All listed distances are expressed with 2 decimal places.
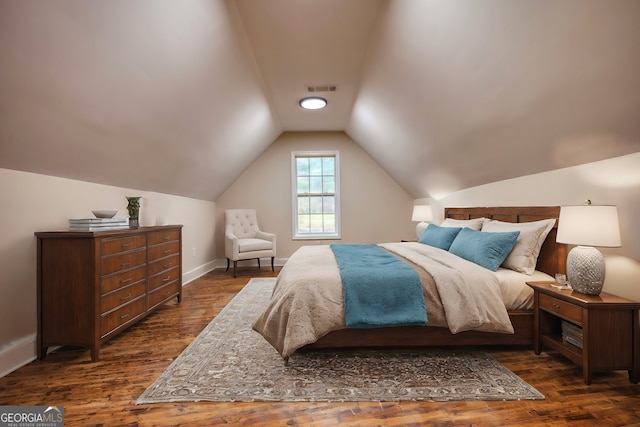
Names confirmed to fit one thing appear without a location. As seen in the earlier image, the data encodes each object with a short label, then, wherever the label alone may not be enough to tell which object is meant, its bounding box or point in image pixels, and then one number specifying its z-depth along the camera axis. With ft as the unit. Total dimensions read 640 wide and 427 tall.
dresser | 6.79
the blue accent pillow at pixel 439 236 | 10.36
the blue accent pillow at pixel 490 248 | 7.90
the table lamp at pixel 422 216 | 14.98
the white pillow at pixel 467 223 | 10.32
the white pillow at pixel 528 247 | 7.80
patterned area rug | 5.49
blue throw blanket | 6.40
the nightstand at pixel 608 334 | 5.62
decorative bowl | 7.74
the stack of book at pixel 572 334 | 6.15
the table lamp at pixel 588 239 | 5.87
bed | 6.35
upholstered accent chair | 15.57
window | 19.21
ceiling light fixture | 13.26
